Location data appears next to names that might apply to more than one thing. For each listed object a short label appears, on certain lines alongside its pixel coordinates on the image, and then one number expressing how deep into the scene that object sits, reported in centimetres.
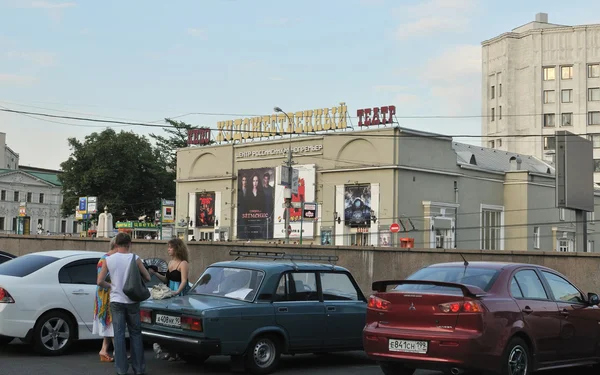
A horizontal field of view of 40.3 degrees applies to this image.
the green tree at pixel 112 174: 8981
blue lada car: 1048
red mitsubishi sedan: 939
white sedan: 1195
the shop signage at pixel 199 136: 7988
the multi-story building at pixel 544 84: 11006
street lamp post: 4769
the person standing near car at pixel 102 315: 1158
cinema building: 6456
